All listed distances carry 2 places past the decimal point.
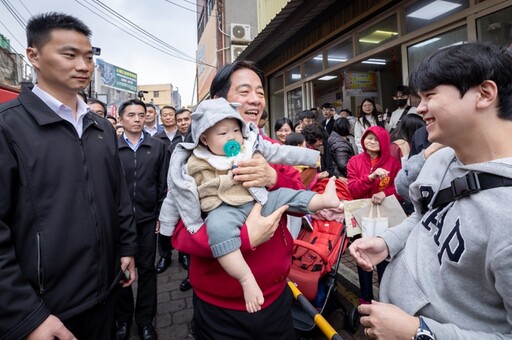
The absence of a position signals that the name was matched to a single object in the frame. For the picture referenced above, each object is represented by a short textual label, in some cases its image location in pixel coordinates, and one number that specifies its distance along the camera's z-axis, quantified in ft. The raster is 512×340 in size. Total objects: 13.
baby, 4.03
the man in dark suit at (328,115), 21.46
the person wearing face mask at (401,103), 16.10
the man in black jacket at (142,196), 9.58
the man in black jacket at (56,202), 4.32
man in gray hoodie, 2.85
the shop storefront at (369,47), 13.03
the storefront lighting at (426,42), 15.20
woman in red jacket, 9.64
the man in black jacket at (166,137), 15.29
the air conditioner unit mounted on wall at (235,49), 43.42
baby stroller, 8.34
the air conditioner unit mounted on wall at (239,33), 43.40
